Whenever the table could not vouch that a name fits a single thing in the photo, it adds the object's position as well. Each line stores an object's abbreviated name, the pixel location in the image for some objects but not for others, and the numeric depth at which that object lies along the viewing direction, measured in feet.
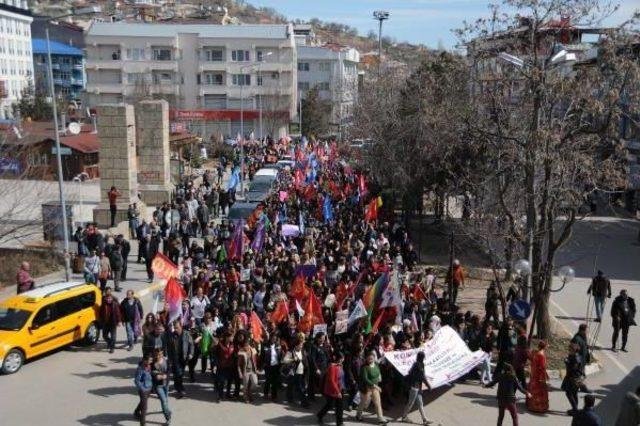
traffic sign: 47.42
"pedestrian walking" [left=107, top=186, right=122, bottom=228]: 94.27
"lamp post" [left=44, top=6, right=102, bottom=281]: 61.72
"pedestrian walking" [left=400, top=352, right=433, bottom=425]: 38.99
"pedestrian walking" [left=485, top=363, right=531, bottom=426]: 37.19
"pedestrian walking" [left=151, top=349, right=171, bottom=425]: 38.22
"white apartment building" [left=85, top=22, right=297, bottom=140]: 253.65
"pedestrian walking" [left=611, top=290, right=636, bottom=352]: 53.06
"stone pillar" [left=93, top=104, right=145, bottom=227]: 98.78
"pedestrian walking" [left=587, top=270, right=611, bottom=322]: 59.47
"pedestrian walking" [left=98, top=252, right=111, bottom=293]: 62.49
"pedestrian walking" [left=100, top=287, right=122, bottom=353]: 49.73
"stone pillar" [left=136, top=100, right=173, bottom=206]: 112.47
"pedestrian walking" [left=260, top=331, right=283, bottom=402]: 42.09
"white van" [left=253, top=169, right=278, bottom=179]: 127.21
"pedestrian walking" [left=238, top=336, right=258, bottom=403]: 41.93
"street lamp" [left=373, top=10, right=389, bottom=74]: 268.82
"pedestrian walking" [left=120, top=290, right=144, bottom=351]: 50.25
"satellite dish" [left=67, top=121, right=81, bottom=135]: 131.13
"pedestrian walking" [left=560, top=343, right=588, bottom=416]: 41.04
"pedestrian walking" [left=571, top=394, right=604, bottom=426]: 31.51
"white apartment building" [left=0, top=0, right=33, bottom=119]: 291.38
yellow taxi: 46.67
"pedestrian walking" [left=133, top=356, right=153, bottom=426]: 37.32
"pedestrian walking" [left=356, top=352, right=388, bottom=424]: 39.04
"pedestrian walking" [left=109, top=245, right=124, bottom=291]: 66.23
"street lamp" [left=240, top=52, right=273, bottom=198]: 131.64
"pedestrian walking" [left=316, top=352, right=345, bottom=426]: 38.50
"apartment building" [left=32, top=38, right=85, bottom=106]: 358.84
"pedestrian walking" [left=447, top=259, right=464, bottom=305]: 60.64
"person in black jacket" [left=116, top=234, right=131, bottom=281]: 68.80
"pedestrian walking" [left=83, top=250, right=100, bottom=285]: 62.80
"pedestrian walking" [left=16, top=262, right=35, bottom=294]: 59.47
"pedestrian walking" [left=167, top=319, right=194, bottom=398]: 42.65
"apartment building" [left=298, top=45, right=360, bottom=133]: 323.98
